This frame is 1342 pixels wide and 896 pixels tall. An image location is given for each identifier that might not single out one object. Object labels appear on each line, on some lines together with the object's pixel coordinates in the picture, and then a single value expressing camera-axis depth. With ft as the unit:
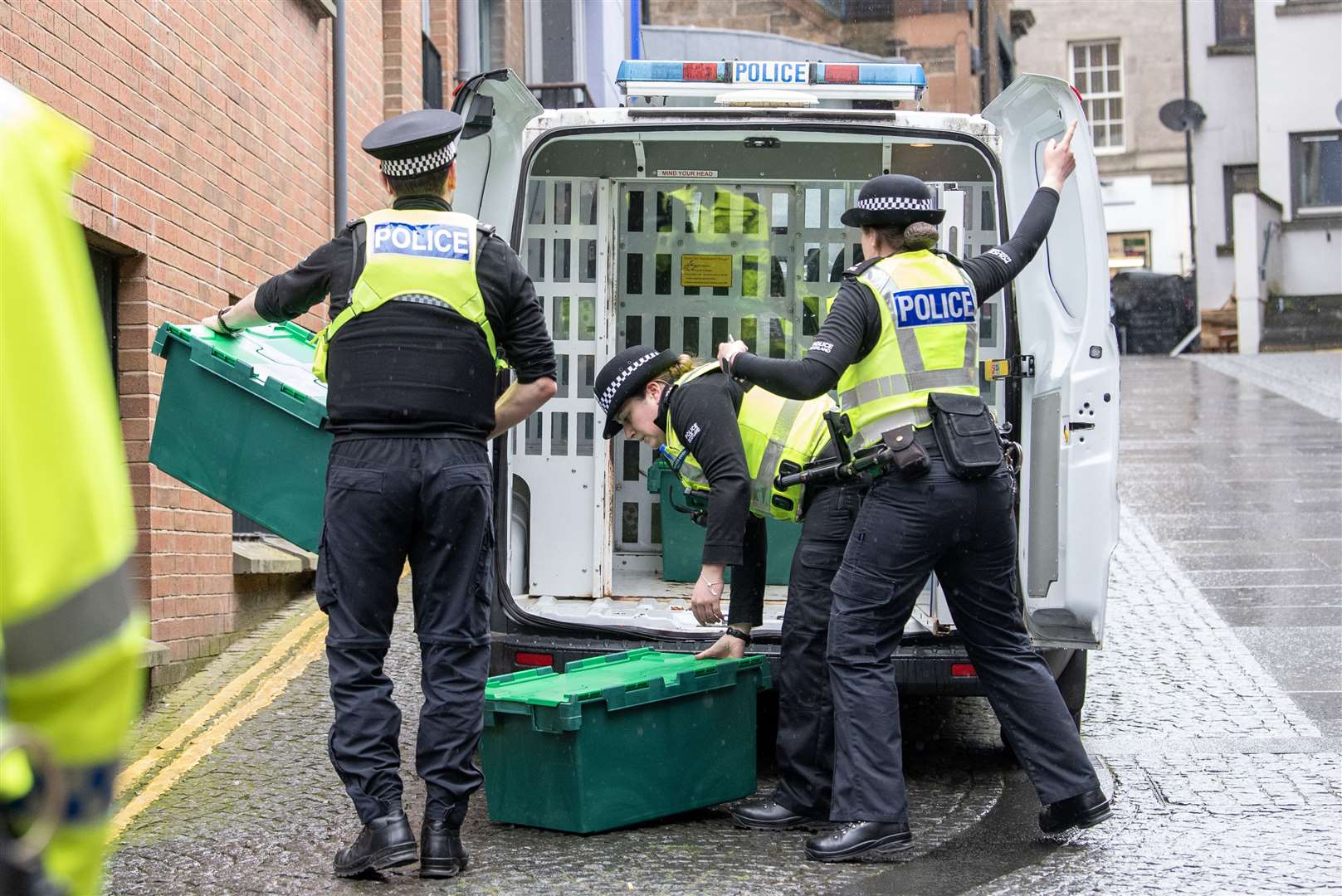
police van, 16.60
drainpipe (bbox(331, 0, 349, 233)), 30.60
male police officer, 14.33
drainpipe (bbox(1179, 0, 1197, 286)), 100.99
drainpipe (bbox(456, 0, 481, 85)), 42.50
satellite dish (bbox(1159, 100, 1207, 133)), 98.89
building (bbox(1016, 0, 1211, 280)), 121.39
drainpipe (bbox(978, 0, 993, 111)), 71.17
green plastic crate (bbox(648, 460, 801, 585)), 24.13
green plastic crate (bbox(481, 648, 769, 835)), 15.47
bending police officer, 16.25
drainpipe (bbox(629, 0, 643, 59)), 55.31
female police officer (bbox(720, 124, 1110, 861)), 14.98
